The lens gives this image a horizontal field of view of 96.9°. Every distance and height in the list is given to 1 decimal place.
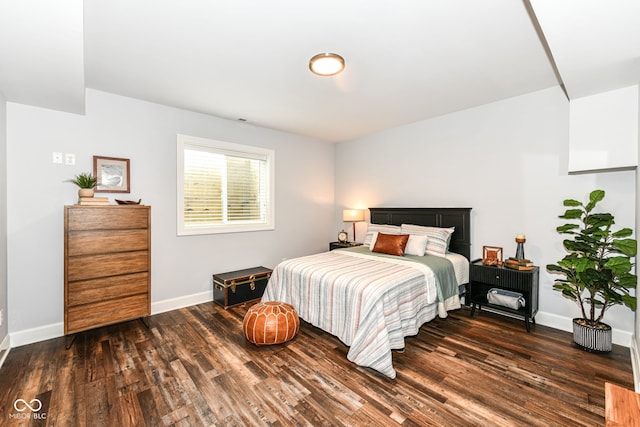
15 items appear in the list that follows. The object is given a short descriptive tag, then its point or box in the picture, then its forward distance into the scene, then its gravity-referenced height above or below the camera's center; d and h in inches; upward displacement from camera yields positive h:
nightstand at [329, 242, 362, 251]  189.9 -22.7
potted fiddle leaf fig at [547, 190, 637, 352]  91.3 -20.3
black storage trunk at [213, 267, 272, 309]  143.5 -39.6
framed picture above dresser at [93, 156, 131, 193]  121.4 +15.9
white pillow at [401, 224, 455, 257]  138.5 -13.3
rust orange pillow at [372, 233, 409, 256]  140.1 -16.4
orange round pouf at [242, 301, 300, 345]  101.7 -41.4
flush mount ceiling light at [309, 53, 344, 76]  91.6 +49.5
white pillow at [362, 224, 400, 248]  160.8 -10.5
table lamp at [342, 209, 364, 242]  189.9 -2.6
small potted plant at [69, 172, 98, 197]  108.1 +9.9
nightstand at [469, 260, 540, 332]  115.0 -31.1
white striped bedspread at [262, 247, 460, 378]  90.4 -32.1
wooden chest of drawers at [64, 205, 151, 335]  101.3 -20.8
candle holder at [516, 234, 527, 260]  123.9 -14.9
